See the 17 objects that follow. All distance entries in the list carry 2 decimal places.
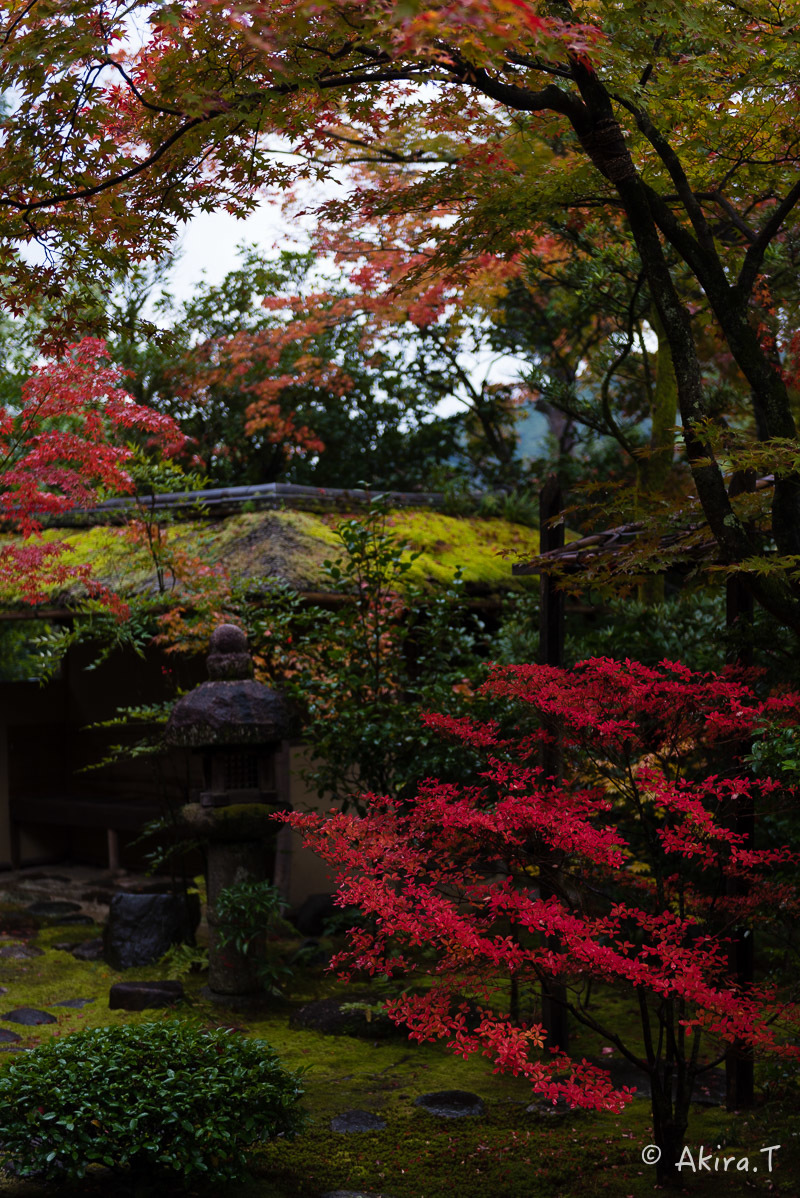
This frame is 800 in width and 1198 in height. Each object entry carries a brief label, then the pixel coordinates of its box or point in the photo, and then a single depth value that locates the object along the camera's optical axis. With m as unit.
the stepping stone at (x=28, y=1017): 6.80
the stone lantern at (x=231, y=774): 7.06
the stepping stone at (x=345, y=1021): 6.55
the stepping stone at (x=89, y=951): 8.48
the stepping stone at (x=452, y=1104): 5.35
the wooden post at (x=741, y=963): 5.12
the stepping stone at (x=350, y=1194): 4.43
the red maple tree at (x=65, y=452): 7.48
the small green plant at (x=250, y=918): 6.95
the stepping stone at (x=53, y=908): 10.03
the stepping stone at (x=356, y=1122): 5.13
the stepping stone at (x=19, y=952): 8.47
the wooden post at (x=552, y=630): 5.94
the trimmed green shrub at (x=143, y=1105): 3.89
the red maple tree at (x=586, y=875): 3.94
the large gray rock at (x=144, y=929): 8.07
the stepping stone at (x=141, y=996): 7.01
